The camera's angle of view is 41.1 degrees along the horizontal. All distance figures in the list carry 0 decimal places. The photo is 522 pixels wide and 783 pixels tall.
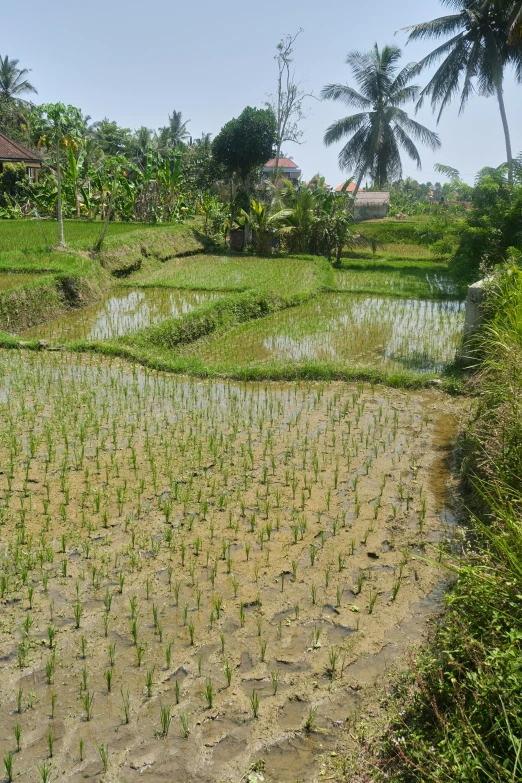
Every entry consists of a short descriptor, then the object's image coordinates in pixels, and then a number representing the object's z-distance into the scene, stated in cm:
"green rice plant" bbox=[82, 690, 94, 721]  267
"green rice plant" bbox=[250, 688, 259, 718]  271
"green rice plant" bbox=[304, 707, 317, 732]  266
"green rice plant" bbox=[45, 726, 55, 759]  248
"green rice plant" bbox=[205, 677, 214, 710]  274
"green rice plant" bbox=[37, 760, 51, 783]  232
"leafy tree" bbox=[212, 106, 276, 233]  1981
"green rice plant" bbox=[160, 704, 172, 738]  259
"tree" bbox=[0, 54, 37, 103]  3478
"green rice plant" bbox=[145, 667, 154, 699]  279
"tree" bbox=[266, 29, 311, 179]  2395
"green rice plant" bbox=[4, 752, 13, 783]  235
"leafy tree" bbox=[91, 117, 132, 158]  3662
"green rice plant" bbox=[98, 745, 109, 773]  242
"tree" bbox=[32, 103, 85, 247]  1289
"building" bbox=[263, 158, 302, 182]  5878
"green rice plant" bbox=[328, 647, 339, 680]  296
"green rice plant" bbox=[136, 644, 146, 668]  298
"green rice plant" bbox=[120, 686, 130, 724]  265
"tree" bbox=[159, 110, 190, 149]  3897
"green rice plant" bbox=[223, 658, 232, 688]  287
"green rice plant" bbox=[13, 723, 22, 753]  249
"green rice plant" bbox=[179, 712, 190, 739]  259
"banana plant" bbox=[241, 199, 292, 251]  1873
